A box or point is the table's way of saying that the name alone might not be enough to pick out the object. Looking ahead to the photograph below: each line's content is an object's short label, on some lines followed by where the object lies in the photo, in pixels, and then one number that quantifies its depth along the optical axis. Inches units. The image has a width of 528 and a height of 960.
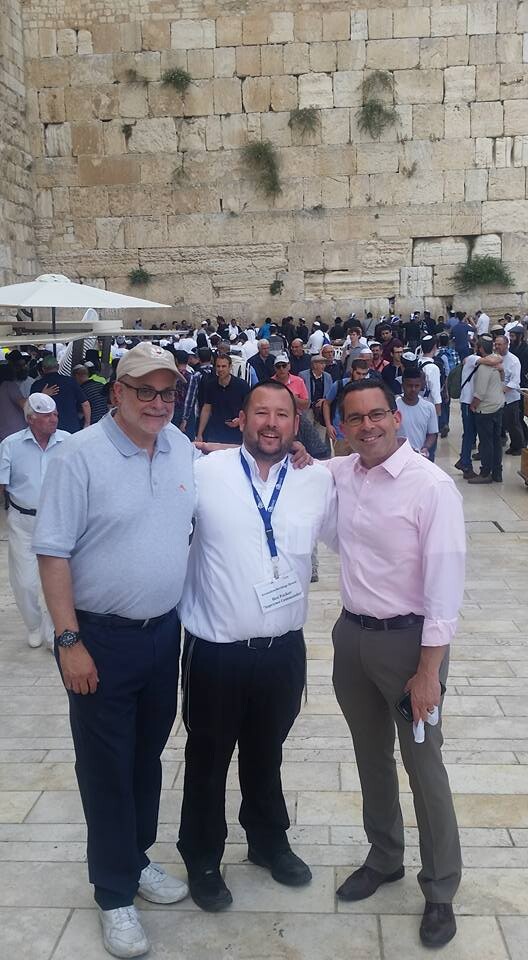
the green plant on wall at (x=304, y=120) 811.4
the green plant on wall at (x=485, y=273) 821.2
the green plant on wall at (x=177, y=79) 805.2
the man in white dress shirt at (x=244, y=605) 102.3
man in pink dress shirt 97.0
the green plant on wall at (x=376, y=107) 799.1
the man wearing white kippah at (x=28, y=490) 193.3
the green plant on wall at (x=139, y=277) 836.0
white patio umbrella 355.3
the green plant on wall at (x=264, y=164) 814.5
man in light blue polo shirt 95.5
